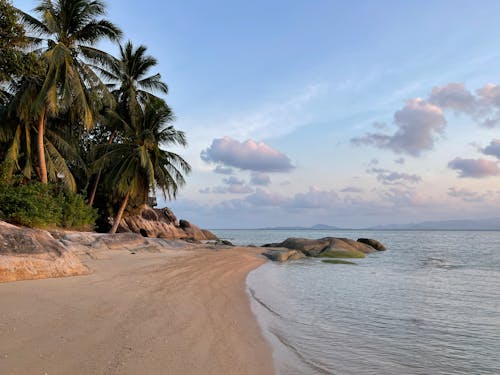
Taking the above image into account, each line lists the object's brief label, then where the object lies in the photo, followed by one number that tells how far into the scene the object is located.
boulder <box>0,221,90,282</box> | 7.43
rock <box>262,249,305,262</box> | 21.94
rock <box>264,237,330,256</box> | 25.39
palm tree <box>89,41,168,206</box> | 27.62
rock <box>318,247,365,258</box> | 23.71
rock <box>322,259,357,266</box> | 19.58
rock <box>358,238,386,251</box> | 32.69
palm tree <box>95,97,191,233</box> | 25.00
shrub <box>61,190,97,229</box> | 21.14
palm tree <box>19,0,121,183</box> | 20.28
